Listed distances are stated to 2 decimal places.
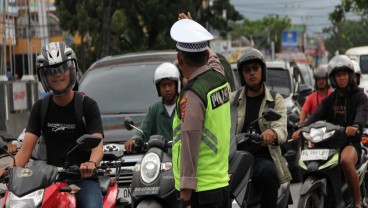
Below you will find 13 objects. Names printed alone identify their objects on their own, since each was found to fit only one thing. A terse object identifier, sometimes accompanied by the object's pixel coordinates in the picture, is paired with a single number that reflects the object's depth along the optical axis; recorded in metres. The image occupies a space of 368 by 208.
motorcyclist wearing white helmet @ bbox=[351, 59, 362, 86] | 16.90
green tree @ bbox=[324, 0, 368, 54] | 193.88
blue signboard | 176.86
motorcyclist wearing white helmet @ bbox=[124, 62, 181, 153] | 13.13
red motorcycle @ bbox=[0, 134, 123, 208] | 8.09
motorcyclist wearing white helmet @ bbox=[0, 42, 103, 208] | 9.40
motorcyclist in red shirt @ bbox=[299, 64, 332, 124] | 19.52
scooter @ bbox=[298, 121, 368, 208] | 13.29
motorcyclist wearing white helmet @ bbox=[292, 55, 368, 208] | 13.54
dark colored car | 15.84
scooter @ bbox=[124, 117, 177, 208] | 11.10
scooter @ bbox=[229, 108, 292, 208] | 10.73
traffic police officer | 7.90
